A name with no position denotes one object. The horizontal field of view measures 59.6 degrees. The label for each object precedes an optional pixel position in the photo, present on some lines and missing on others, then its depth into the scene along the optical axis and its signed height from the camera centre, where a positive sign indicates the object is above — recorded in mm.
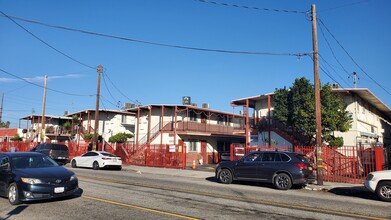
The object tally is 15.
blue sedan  9023 -750
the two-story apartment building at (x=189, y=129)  36688 +2811
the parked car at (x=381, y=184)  12088 -959
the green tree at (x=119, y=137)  39844 +1787
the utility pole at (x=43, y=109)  39856 +5141
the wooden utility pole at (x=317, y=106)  16625 +2512
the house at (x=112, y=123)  46531 +4135
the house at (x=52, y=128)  50938 +3694
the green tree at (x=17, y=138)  55828 +2127
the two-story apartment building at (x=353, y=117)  27344 +3368
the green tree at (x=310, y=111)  23422 +3201
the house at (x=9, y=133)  61938 +3318
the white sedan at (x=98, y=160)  24578 -592
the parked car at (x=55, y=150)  28031 +126
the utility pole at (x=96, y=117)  31431 +3243
